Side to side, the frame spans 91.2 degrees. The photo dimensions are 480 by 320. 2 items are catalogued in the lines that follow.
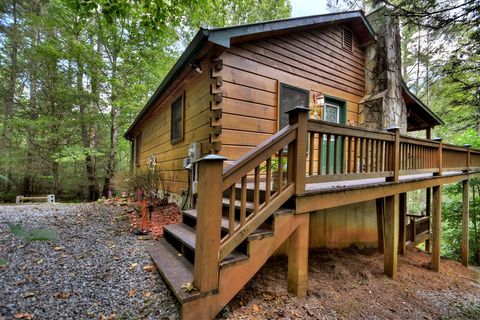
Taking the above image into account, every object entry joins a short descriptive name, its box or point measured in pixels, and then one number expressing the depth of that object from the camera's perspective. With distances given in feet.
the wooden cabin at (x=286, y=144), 7.32
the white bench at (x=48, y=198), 31.09
